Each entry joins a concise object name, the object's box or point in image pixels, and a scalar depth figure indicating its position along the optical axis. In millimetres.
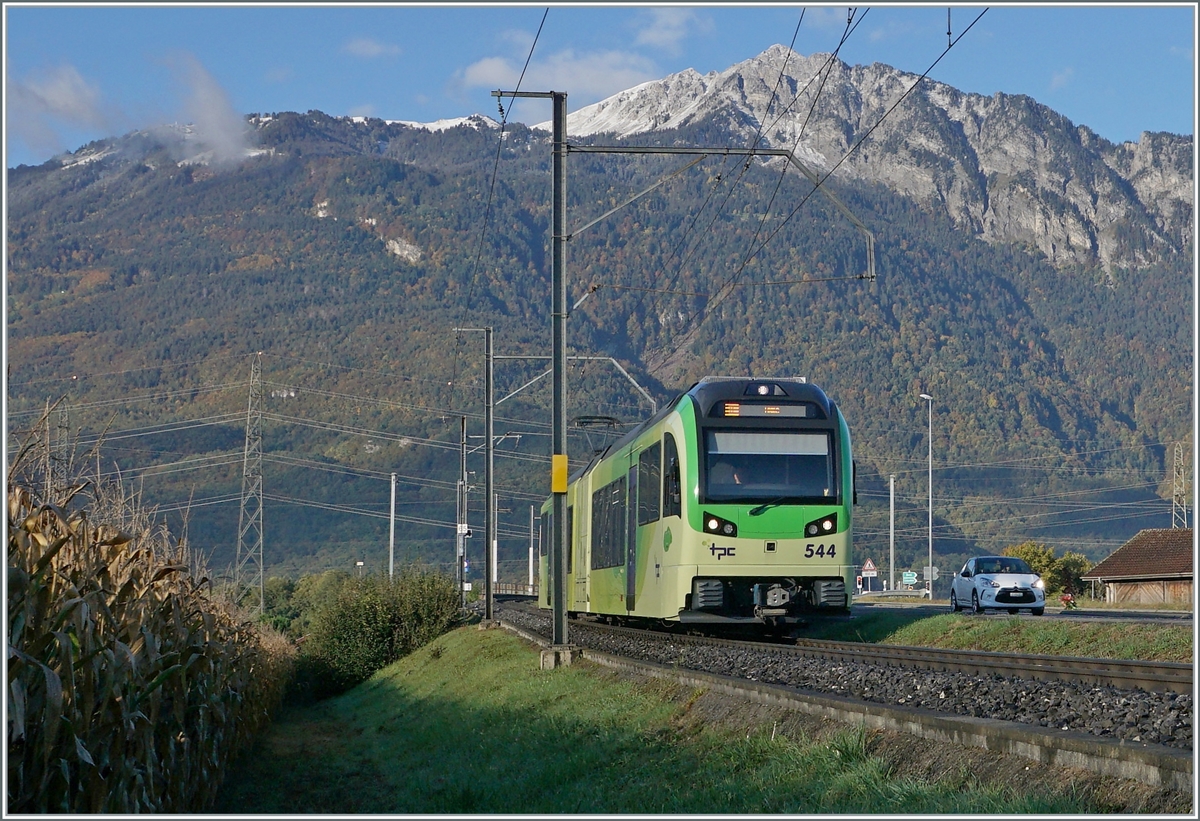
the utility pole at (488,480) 38159
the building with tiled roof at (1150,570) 54188
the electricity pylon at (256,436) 52344
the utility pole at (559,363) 21266
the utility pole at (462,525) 47575
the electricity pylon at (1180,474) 62156
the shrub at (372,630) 42406
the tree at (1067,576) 63375
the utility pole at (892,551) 72250
